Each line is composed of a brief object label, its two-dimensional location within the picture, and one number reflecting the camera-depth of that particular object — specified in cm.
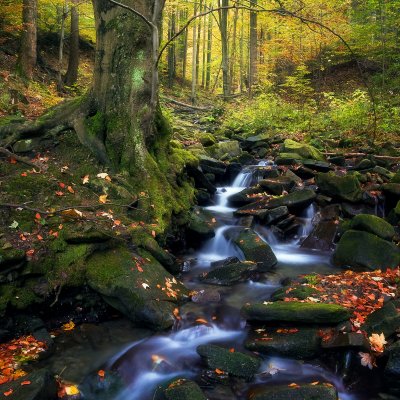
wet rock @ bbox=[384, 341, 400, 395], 414
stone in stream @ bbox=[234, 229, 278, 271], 761
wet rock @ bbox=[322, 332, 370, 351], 444
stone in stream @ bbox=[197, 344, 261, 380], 439
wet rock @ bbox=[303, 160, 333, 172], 1159
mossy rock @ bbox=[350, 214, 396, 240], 752
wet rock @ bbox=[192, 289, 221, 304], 607
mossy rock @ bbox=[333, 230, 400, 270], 707
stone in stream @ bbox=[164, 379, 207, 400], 384
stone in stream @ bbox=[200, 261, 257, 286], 686
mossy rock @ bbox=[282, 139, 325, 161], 1262
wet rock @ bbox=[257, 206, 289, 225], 929
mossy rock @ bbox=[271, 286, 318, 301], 589
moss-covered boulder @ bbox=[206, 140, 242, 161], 1371
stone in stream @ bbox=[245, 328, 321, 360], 470
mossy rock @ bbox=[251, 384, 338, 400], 382
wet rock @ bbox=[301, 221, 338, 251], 884
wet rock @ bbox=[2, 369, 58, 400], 358
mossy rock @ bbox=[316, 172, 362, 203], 938
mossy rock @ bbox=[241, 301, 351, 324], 494
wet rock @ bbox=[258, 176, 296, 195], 1049
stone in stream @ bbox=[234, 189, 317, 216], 948
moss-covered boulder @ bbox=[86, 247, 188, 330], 525
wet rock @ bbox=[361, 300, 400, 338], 462
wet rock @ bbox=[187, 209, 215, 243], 838
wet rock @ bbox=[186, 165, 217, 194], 1031
